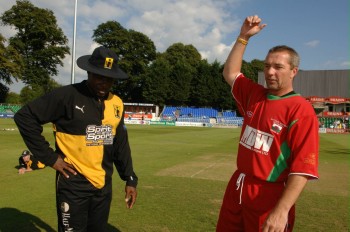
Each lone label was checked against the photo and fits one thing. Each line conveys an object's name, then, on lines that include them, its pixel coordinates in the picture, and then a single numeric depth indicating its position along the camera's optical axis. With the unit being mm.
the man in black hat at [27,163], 10945
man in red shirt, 2842
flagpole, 21750
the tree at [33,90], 62188
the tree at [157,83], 66125
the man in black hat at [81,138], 3551
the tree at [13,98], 70538
